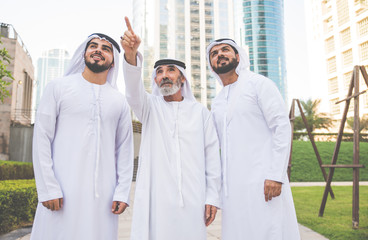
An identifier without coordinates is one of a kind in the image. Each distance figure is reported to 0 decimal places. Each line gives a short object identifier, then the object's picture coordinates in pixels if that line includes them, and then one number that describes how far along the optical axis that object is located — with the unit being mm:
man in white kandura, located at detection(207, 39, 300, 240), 2238
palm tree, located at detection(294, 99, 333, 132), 32031
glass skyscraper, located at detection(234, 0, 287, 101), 69812
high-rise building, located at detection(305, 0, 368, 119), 39000
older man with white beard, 2127
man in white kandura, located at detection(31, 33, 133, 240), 1958
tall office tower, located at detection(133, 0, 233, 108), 52906
